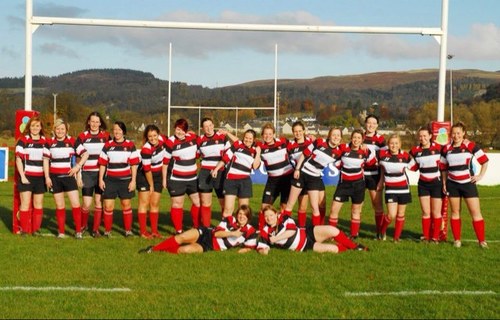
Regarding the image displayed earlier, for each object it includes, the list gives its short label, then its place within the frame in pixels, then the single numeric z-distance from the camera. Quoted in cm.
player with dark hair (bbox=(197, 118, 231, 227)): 977
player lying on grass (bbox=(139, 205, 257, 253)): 838
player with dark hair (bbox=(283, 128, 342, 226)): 954
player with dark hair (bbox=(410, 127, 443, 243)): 927
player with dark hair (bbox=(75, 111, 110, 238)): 966
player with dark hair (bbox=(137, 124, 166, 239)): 977
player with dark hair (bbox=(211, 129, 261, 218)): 959
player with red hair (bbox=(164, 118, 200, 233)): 971
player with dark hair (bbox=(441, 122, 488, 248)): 897
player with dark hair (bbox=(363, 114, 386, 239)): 970
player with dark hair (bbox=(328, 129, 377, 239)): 951
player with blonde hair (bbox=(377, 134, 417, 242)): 938
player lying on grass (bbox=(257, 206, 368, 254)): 845
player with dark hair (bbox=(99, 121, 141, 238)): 950
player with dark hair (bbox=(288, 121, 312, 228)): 969
